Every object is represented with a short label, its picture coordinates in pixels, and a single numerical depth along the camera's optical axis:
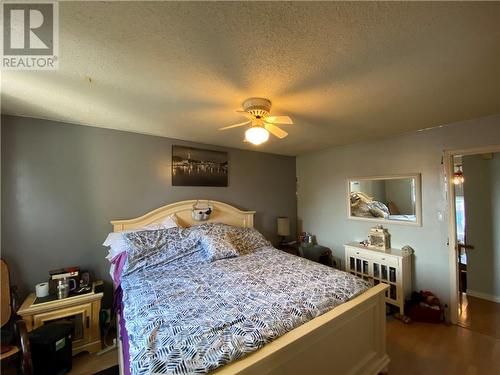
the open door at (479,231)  2.97
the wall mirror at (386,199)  2.85
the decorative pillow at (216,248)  2.43
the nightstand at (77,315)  1.89
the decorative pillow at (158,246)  2.15
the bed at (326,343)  1.12
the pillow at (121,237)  2.25
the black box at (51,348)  1.71
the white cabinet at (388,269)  2.68
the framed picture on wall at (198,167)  3.08
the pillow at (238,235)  2.70
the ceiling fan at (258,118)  1.76
